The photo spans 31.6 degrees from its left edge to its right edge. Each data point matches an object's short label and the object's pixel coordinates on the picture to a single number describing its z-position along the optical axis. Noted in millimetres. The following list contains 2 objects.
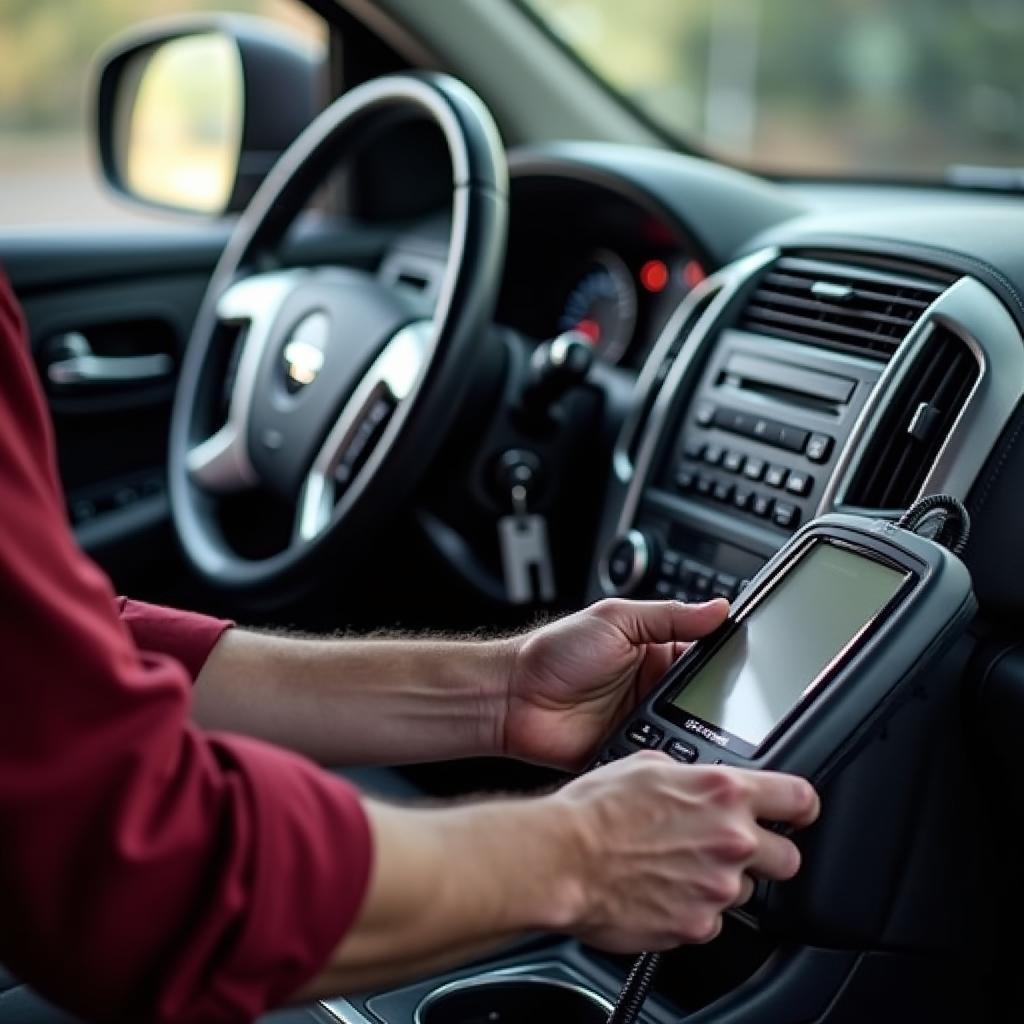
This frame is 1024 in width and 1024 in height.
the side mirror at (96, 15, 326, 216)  2760
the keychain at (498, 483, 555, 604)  1953
